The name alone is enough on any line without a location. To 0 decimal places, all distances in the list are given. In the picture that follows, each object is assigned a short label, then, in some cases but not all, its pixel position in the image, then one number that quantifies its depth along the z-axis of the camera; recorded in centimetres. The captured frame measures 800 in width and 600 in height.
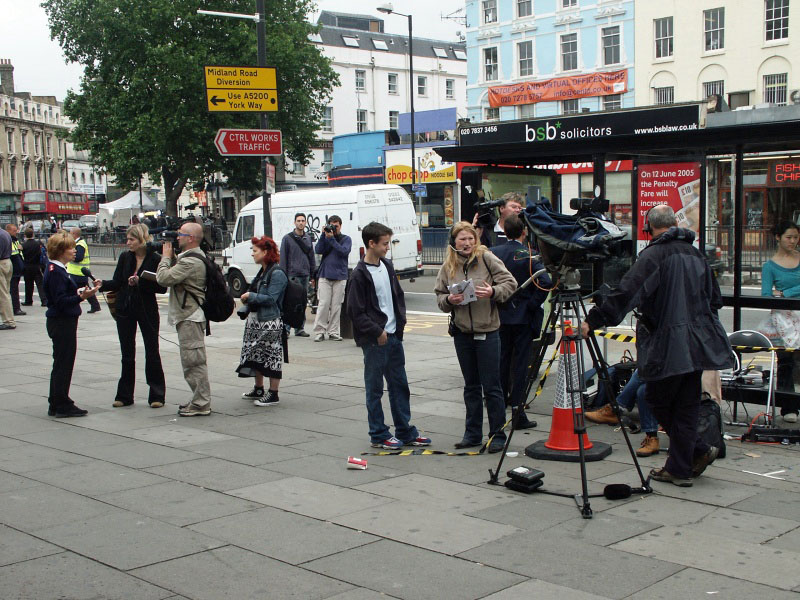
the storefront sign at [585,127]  887
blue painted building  3806
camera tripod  556
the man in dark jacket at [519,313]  764
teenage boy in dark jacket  700
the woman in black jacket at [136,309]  895
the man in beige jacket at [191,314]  845
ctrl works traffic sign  1460
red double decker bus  7200
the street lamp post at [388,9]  3562
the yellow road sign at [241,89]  1504
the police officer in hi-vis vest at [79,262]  1588
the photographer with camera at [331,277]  1356
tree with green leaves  4181
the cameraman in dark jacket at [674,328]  571
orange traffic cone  657
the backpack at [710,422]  612
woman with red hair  884
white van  1919
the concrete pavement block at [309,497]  550
